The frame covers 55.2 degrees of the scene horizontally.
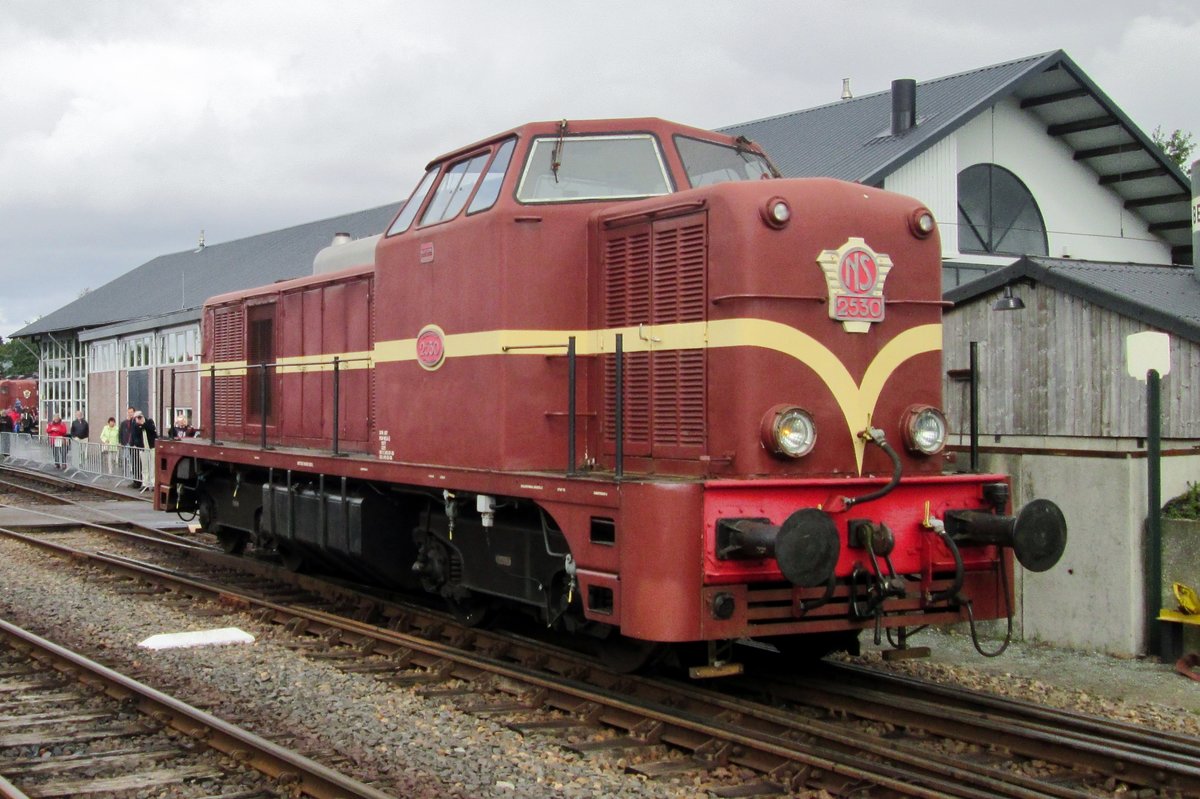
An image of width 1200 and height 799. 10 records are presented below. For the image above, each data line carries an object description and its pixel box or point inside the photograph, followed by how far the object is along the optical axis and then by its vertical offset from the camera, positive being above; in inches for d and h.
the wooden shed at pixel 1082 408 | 324.5 -4.9
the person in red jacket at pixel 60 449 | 1069.1 -45.2
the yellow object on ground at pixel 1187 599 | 307.3 -55.4
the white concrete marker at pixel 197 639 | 327.9 -69.7
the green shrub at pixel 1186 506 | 331.9 -33.0
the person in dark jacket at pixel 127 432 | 912.3 -25.0
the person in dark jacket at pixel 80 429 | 1061.7 -25.9
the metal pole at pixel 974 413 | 275.9 -4.6
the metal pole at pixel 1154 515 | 314.6 -33.6
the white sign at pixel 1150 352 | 324.5 +11.8
